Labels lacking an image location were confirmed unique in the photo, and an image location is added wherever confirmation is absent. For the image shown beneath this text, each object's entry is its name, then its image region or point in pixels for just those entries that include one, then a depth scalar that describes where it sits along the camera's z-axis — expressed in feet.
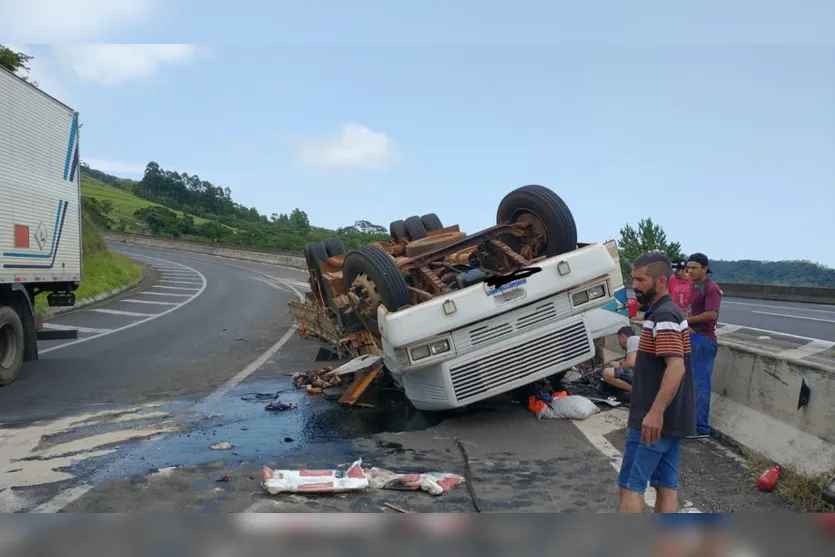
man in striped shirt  11.83
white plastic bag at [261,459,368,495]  14.79
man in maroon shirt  19.92
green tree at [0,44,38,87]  73.87
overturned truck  19.60
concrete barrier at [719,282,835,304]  83.76
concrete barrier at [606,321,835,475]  15.65
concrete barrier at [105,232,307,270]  159.69
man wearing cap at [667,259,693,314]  23.53
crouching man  23.71
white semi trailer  29.76
